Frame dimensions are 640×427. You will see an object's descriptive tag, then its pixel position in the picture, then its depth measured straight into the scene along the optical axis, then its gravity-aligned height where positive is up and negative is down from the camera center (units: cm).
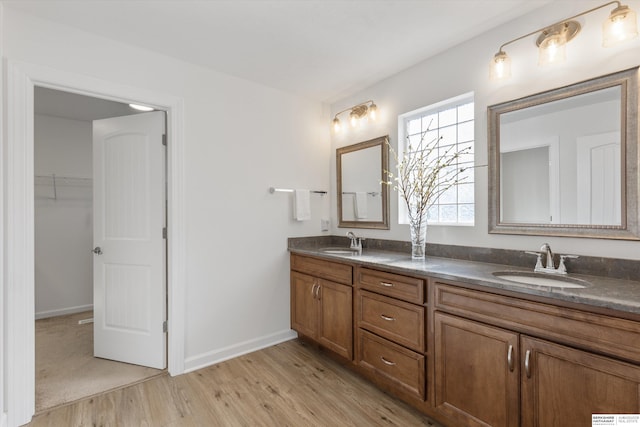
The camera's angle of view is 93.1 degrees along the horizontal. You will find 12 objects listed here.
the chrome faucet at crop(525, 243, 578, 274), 164 -29
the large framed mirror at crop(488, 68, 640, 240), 151 +28
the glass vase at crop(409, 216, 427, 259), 223 -19
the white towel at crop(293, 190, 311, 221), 302 +8
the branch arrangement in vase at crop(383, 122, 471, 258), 224 +29
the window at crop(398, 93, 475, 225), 222 +59
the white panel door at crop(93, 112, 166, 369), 243 -22
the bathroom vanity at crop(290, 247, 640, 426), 116 -63
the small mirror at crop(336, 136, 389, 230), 277 +27
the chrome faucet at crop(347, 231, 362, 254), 285 -27
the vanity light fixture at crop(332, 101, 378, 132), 278 +95
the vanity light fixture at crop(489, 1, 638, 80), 144 +92
